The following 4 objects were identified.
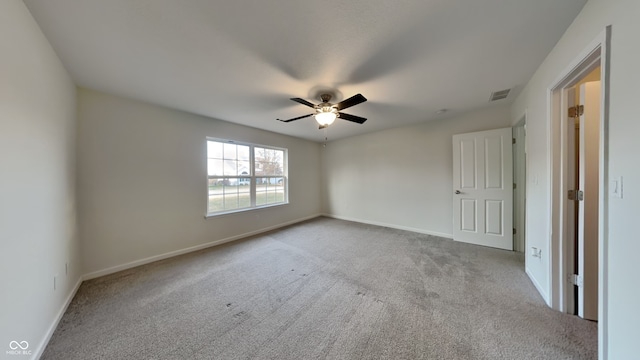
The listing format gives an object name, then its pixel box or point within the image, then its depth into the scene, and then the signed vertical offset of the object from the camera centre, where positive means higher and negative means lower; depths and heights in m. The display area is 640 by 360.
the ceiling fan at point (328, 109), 2.10 +0.81
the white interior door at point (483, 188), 3.10 -0.21
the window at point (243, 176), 3.62 +0.06
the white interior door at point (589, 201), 1.57 -0.21
